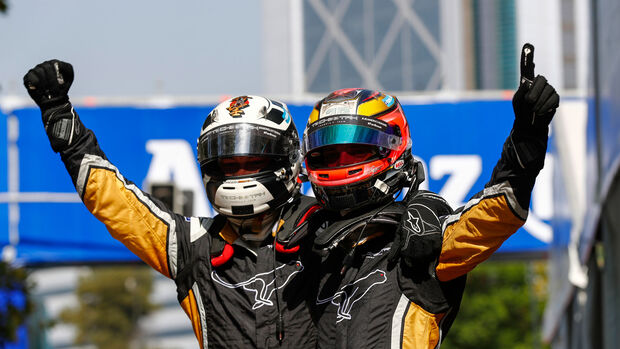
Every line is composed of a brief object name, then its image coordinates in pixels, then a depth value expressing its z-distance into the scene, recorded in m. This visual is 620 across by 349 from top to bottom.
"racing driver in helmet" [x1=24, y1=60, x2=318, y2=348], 9.77
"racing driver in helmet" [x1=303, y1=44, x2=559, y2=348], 8.41
